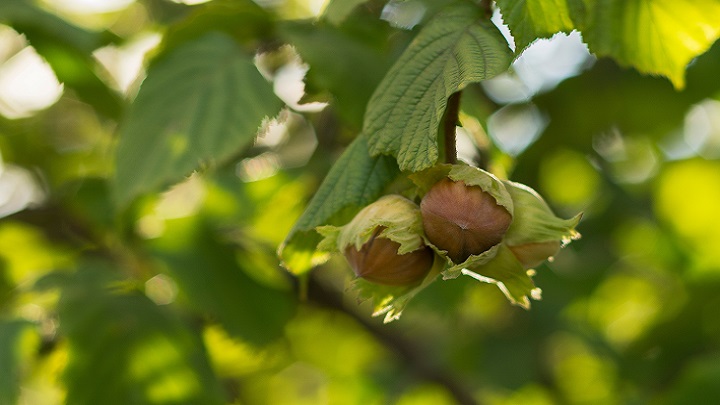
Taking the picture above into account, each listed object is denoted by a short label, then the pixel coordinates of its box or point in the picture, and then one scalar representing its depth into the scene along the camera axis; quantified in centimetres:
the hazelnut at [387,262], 49
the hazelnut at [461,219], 48
